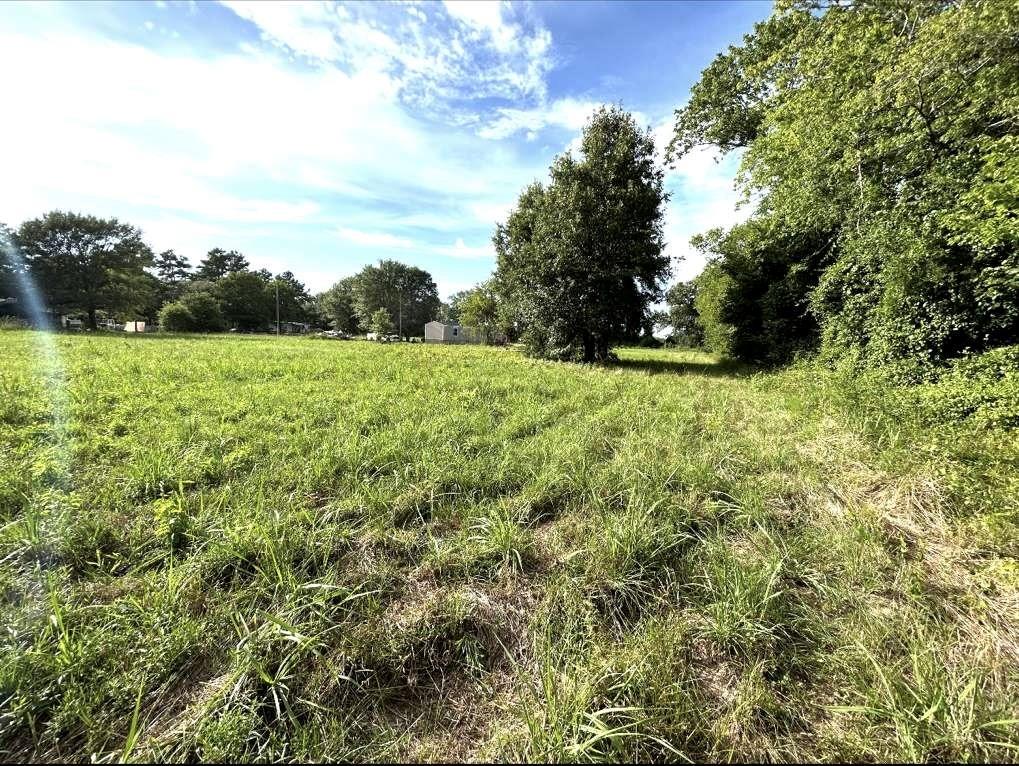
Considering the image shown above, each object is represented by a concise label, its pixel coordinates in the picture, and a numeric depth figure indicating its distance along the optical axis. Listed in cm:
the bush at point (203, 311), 3862
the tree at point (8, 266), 2634
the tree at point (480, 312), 3559
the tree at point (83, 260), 2692
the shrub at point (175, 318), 3712
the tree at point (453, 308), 7030
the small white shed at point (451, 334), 4709
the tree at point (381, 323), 4366
